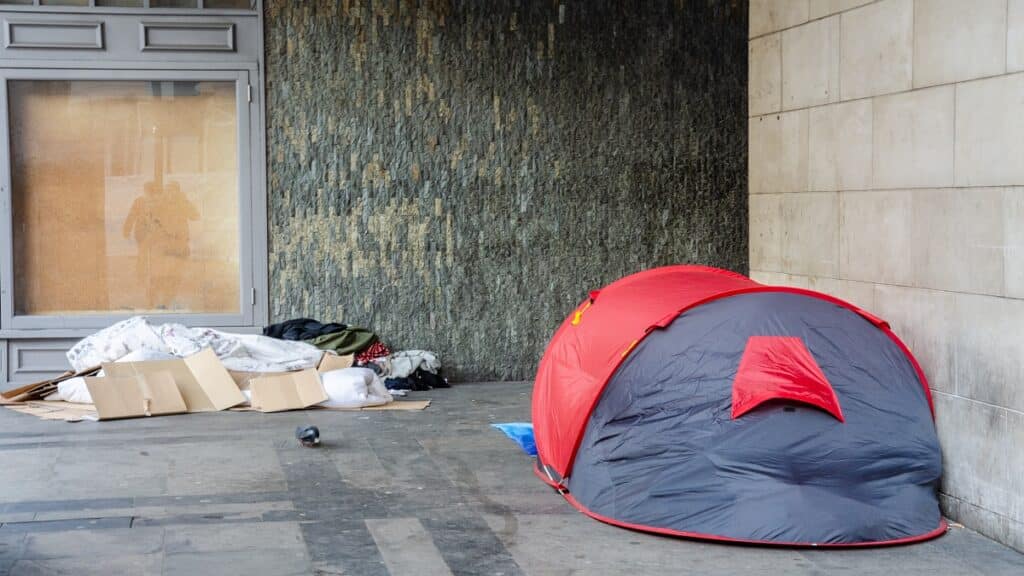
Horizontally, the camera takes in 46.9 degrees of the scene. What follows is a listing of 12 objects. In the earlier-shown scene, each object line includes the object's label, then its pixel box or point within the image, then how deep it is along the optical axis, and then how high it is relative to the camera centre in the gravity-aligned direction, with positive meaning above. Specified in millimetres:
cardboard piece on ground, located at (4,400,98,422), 7668 -1251
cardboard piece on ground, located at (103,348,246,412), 7984 -1072
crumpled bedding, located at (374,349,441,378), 9039 -1105
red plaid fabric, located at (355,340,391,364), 9086 -1027
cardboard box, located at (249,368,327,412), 8031 -1171
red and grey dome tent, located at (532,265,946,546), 5020 -923
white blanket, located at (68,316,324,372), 8375 -894
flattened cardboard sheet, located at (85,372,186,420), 7707 -1152
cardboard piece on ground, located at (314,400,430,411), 8250 -1299
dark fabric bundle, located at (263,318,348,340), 9039 -835
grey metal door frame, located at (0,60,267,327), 8875 +196
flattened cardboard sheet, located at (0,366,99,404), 8227 -1183
